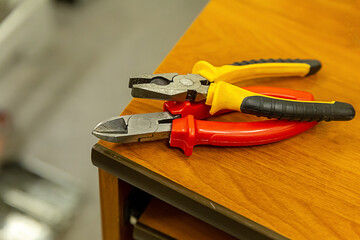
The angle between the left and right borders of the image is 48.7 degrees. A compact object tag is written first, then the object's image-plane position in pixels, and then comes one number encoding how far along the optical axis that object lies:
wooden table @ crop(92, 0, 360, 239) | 0.43
